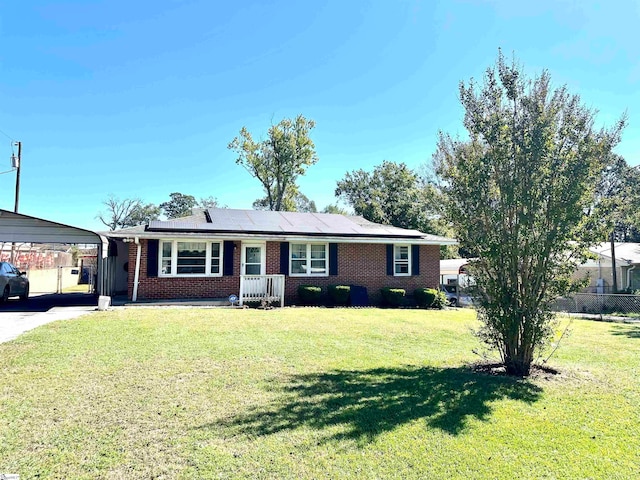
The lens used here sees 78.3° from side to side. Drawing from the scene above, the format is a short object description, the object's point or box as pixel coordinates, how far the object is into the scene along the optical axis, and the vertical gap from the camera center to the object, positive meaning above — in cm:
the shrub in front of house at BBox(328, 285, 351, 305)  1516 -101
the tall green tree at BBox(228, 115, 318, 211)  3434 +993
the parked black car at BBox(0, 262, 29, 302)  1363 -77
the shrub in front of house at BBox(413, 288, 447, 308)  1592 -116
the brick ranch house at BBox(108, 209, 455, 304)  1385 +42
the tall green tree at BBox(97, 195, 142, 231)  5675 +784
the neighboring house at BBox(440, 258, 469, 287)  2899 -3
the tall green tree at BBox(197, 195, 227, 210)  6844 +1125
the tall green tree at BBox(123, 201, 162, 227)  6141 +833
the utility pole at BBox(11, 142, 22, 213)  2336 +588
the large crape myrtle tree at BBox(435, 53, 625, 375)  550 +98
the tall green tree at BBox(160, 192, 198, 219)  7791 +1206
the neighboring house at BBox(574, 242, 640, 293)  2286 +6
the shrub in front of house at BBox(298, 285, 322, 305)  1480 -101
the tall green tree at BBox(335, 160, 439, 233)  3183 +629
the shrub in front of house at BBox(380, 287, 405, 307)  1569 -109
